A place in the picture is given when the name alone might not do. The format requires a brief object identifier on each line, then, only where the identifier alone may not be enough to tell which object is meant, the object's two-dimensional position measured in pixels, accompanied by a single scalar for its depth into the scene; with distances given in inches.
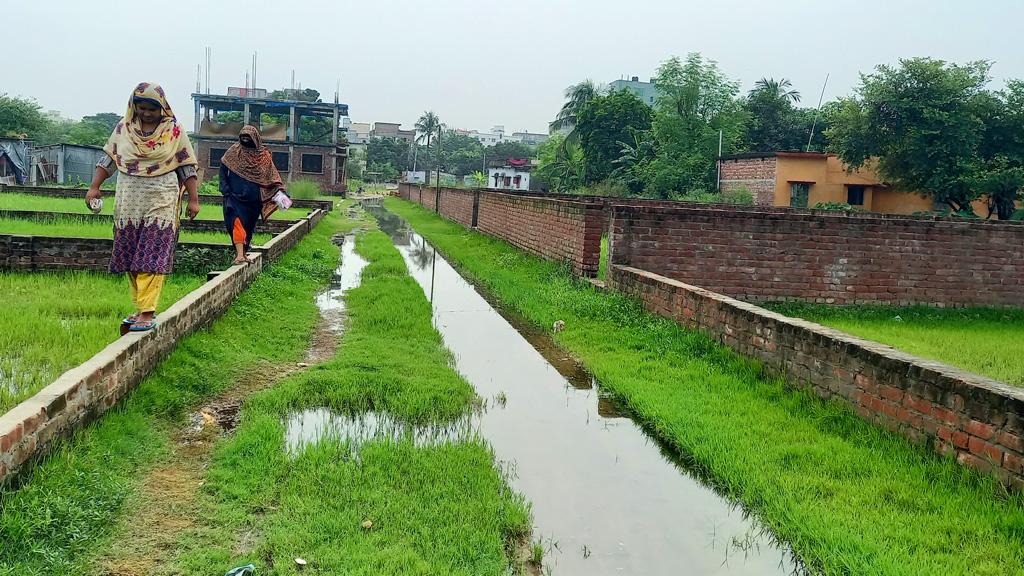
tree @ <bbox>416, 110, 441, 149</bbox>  3491.9
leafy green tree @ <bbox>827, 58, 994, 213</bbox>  1081.4
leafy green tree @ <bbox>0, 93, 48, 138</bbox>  1678.2
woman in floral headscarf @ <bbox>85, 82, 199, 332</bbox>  202.1
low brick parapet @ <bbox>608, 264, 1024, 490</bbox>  157.9
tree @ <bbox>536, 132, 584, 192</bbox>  1936.3
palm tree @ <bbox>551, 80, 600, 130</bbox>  2484.1
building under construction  1699.1
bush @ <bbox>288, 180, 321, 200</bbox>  1126.7
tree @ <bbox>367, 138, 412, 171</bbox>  3631.9
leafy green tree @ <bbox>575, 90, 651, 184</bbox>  1784.0
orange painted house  1285.7
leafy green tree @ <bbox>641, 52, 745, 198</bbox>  1475.1
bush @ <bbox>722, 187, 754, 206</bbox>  1288.1
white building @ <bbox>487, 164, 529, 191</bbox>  2773.1
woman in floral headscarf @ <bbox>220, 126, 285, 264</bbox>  365.1
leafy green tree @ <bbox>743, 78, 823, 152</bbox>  1847.9
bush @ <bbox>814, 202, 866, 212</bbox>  1084.2
